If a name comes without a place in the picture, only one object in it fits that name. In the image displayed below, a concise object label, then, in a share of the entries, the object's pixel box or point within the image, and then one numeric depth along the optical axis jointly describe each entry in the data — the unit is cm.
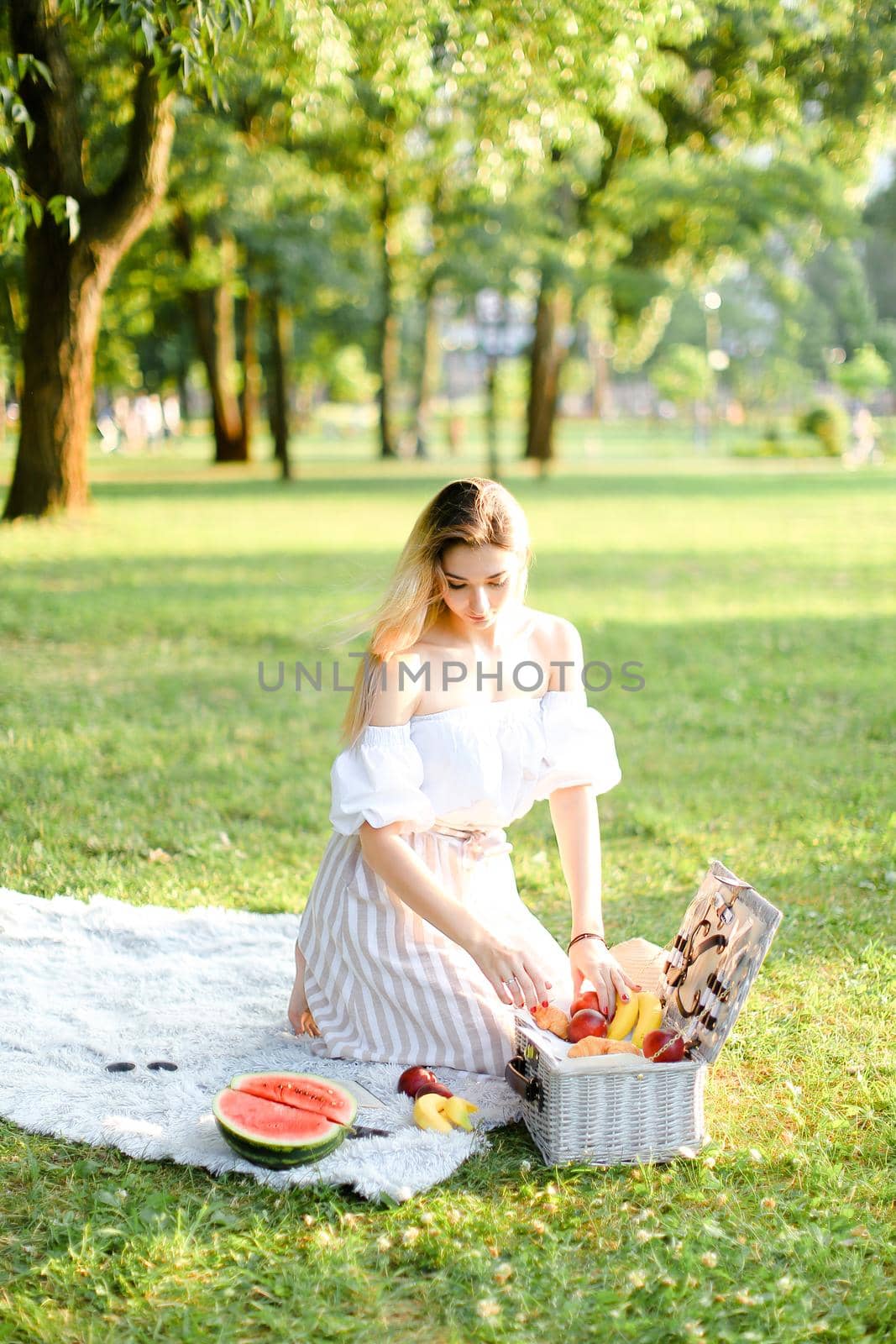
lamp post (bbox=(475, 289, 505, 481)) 2445
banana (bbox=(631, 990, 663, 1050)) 336
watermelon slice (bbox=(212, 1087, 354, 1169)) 307
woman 343
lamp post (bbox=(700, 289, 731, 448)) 3818
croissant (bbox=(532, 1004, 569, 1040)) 341
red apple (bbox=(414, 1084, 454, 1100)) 340
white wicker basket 309
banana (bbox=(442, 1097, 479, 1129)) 329
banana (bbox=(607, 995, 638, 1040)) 338
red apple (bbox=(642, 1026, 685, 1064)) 321
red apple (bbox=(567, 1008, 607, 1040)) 336
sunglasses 359
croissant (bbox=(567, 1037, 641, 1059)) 323
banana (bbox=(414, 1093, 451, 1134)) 327
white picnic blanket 319
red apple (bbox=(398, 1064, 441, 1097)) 341
